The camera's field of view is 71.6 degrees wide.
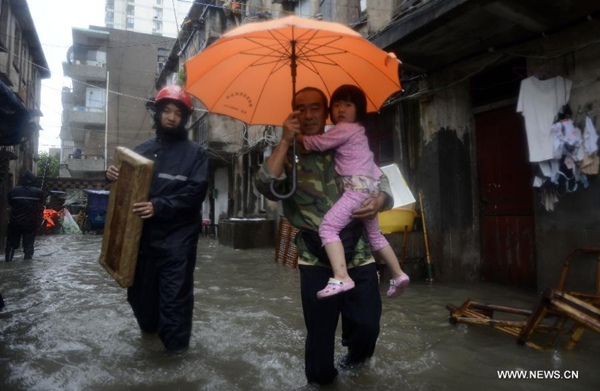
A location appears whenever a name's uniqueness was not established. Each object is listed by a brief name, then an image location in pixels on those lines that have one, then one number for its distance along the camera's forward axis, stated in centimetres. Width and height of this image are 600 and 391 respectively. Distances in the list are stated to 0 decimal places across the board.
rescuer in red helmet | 314
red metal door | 634
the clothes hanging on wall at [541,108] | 529
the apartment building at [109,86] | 3434
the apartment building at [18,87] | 432
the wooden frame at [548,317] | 295
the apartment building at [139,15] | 6825
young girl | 233
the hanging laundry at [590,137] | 481
